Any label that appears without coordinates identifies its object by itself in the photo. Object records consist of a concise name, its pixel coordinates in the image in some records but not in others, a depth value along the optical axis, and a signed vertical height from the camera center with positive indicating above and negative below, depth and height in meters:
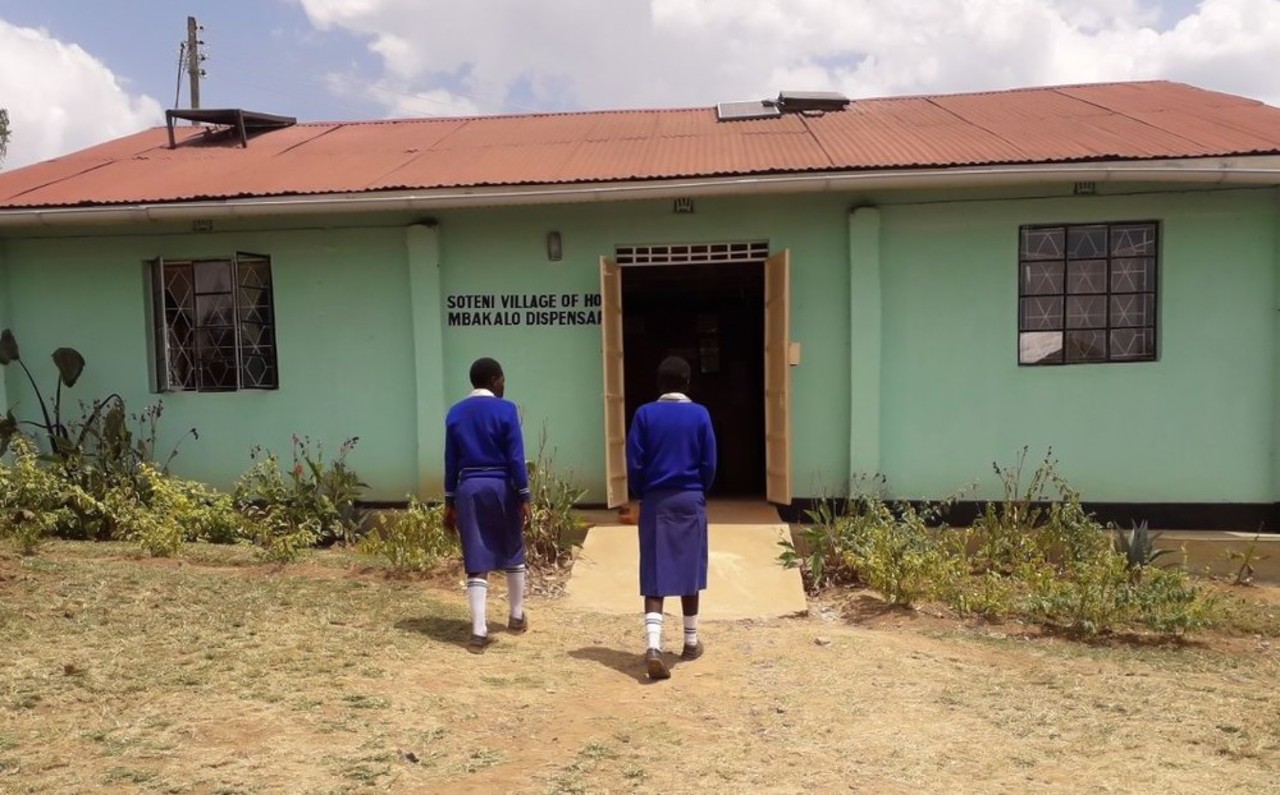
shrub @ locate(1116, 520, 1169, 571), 5.86 -1.40
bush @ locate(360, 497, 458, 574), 5.89 -1.31
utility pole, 18.75 +6.59
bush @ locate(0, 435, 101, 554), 6.38 -1.03
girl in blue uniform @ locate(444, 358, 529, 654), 4.41 -0.63
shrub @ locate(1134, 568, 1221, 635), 4.82 -1.51
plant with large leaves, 7.29 -0.32
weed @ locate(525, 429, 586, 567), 6.20 -1.23
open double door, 6.83 -0.25
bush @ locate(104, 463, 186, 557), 6.11 -1.16
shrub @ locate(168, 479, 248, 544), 6.66 -1.24
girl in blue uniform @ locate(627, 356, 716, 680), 4.21 -0.67
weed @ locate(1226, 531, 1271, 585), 6.20 -1.60
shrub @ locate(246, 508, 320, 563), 6.00 -1.29
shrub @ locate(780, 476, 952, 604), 5.45 -1.37
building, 6.63 +0.49
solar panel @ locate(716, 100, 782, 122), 9.12 +2.56
